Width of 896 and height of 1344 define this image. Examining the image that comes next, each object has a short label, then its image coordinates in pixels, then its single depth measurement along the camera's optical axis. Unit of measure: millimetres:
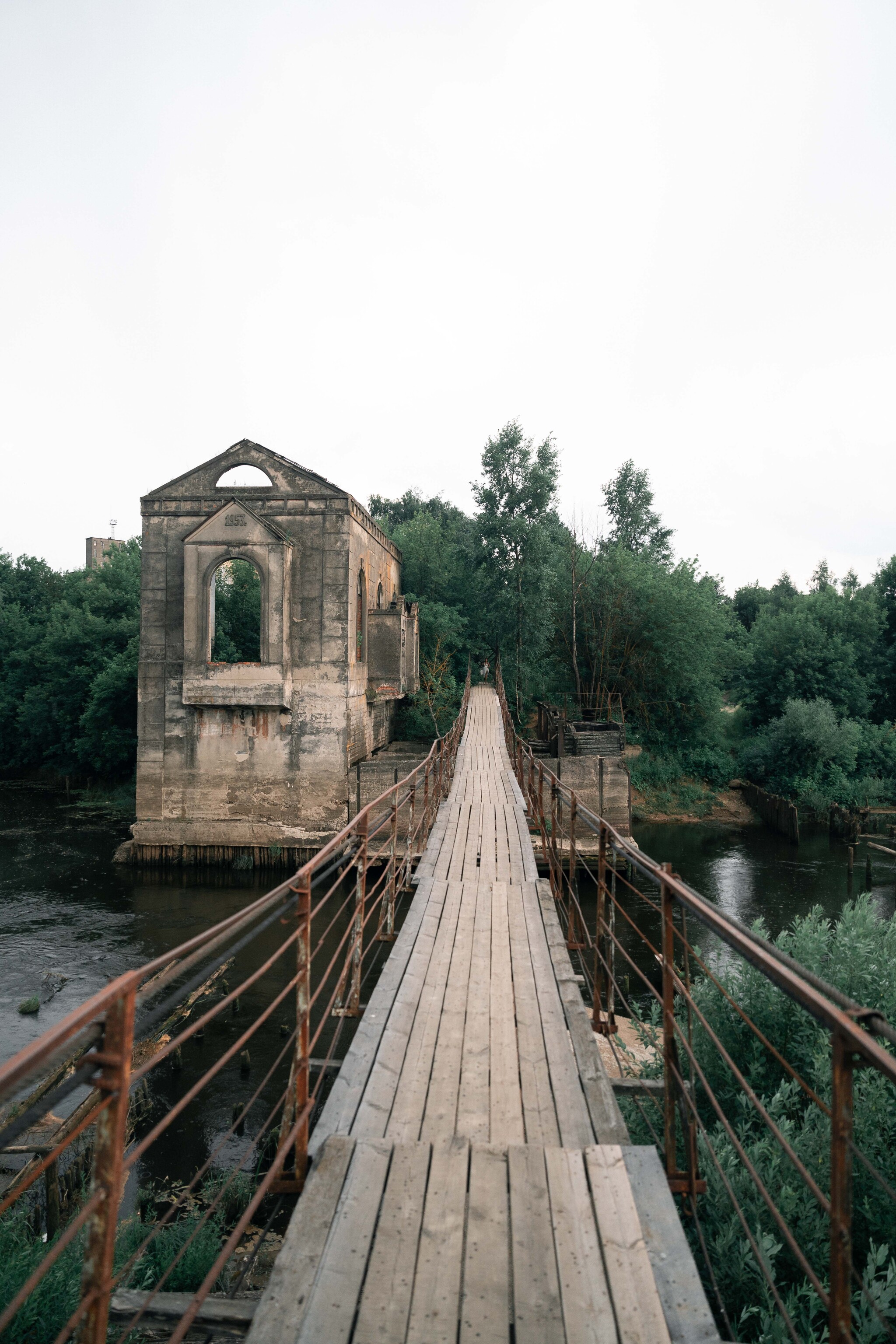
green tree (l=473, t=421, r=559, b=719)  28562
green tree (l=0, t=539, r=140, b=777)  24938
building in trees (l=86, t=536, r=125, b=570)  56531
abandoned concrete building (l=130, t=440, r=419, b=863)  18125
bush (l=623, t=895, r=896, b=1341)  3746
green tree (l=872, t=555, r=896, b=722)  32000
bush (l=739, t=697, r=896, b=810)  26156
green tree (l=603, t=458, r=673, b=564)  39094
